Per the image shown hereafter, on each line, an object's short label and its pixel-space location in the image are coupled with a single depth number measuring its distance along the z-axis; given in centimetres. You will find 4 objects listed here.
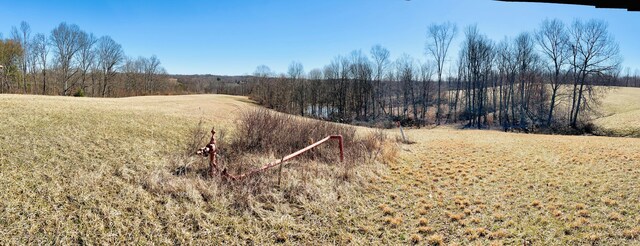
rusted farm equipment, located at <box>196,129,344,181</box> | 552
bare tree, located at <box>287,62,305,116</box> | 5426
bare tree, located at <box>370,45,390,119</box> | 4950
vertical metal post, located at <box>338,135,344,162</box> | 780
